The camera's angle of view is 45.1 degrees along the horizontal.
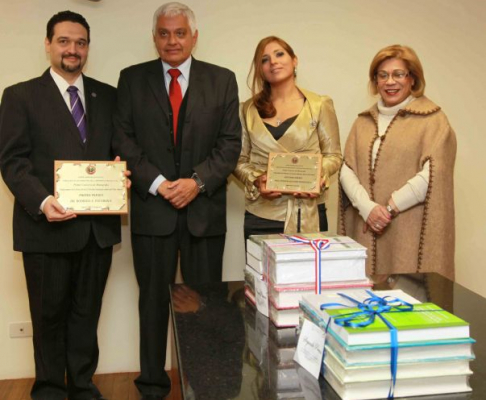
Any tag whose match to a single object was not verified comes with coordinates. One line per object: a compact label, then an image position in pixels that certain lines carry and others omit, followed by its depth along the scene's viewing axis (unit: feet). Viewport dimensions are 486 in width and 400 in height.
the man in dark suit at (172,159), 9.20
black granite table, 4.03
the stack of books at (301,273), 5.05
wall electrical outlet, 10.87
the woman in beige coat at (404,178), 9.27
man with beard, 8.52
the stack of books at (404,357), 3.85
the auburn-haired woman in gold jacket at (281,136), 9.53
